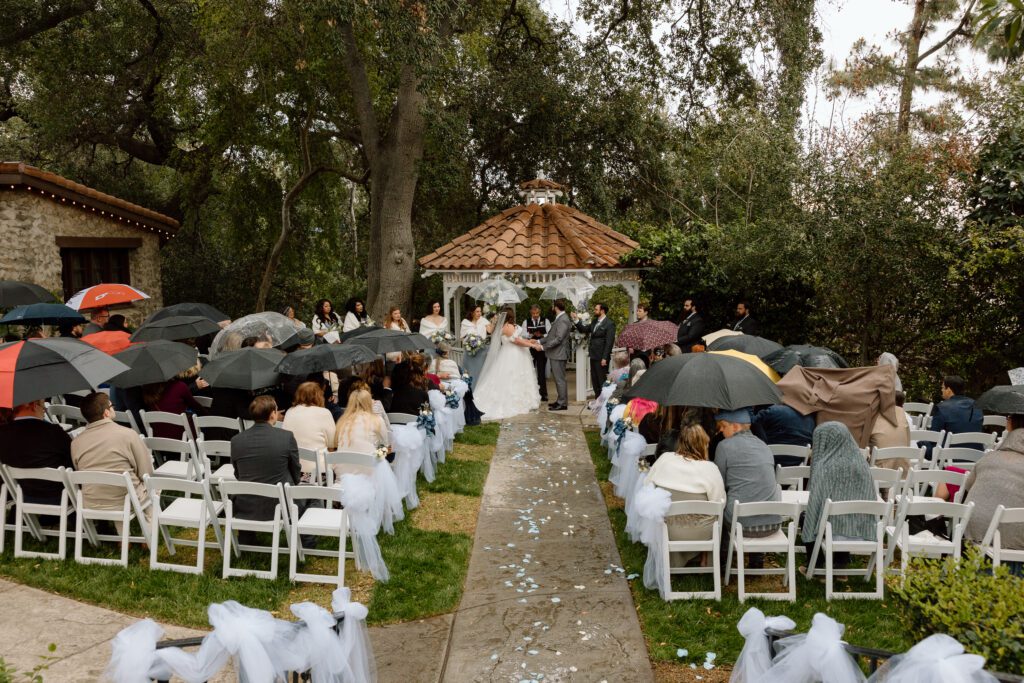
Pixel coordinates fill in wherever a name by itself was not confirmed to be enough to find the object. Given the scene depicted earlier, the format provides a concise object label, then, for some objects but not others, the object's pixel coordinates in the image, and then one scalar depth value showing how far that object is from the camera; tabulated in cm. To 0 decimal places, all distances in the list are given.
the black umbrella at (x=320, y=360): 843
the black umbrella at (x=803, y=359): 935
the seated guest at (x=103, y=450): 689
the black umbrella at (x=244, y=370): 852
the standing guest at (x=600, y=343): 1422
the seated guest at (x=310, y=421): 777
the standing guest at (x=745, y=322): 1394
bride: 1431
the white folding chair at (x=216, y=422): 859
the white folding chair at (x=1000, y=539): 595
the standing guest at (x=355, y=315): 1468
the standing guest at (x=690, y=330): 1449
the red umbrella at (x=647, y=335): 1080
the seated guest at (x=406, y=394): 980
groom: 1437
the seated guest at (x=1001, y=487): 625
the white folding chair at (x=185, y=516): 656
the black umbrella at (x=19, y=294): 1231
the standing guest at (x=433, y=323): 1472
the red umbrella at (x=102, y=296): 1252
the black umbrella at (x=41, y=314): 1133
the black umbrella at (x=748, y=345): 955
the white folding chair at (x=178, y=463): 800
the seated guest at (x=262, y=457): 674
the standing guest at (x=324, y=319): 1458
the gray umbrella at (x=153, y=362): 832
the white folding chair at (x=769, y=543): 618
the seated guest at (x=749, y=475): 647
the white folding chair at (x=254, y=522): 643
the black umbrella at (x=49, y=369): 652
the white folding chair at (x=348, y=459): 730
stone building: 1493
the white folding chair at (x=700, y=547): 628
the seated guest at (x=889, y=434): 818
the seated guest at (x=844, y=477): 636
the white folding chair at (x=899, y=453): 777
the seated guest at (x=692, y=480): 646
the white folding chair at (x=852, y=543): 615
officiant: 1543
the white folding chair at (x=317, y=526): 644
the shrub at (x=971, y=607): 351
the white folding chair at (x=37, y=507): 673
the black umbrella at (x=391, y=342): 948
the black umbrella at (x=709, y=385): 686
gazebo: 1501
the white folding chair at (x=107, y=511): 655
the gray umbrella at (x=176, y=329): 1114
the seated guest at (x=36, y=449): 698
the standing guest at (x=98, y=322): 1268
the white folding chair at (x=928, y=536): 615
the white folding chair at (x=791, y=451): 808
